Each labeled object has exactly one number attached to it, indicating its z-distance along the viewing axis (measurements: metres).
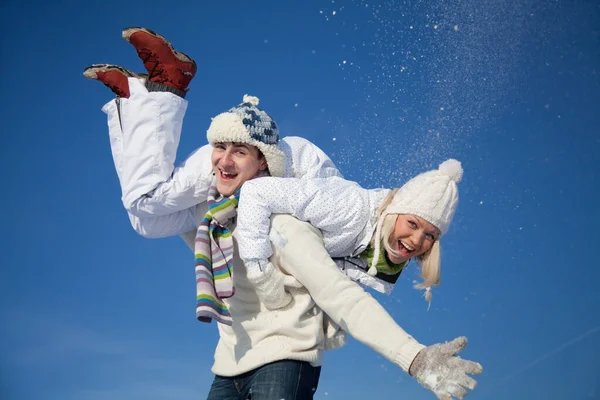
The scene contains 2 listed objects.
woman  3.12
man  3.03
